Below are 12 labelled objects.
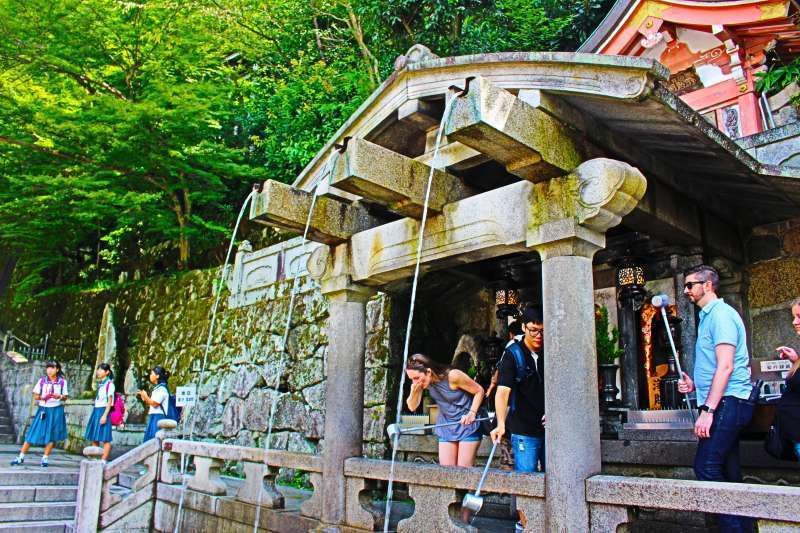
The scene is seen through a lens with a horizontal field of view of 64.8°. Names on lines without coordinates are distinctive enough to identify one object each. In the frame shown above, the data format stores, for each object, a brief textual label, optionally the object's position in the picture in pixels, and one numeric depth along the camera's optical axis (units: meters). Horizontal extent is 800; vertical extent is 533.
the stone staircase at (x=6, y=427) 16.39
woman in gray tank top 5.70
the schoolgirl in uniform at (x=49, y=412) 10.66
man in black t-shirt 5.06
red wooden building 9.42
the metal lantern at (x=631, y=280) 7.49
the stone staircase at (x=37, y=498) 8.77
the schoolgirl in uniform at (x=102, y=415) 10.16
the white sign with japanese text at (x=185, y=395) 11.37
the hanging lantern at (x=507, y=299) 8.53
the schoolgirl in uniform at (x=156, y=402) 10.09
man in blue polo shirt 4.23
